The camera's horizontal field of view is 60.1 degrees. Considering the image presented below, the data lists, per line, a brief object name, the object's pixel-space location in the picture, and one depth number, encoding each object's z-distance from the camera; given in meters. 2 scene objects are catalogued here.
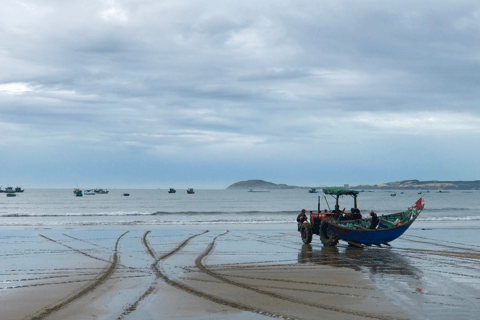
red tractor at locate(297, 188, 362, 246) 21.20
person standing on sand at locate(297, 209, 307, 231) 23.20
